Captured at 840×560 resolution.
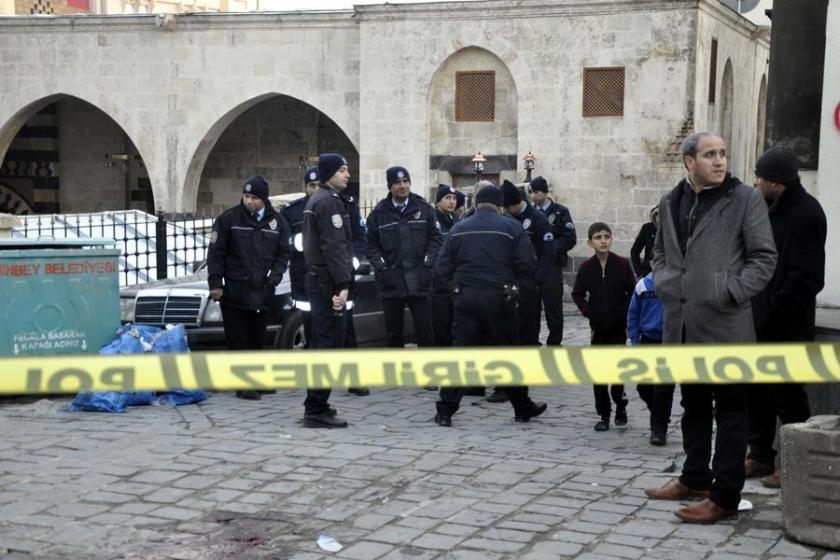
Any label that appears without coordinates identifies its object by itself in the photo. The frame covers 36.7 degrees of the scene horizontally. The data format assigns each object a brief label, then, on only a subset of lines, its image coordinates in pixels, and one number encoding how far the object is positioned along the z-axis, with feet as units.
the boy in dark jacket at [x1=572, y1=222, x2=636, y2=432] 29.84
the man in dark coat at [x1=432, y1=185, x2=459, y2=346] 36.76
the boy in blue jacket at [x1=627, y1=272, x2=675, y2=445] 27.53
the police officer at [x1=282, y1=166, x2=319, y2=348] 33.08
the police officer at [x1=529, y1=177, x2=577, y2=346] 38.32
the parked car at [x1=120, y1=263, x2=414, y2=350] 37.04
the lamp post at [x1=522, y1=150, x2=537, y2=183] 81.20
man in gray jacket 20.39
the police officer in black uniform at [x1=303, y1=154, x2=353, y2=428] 29.89
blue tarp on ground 31.55
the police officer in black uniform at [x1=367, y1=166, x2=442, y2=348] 36.22
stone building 79.61
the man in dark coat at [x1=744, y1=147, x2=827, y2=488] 22.70
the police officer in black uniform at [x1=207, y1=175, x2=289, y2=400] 34.09
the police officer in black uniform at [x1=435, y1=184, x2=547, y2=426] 29.86
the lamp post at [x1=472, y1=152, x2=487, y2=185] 83.56
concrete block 19.40
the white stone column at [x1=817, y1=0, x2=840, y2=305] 29.96
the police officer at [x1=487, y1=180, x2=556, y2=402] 34.76
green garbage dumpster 34.12
